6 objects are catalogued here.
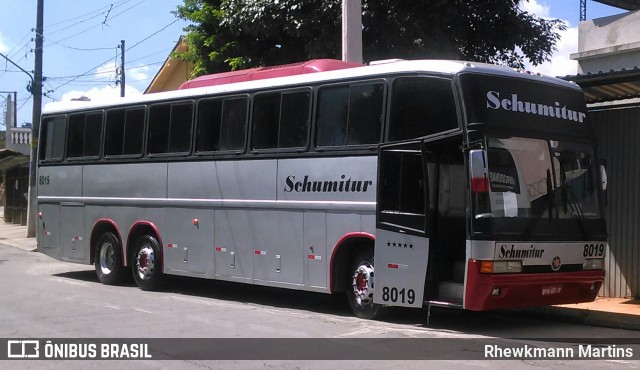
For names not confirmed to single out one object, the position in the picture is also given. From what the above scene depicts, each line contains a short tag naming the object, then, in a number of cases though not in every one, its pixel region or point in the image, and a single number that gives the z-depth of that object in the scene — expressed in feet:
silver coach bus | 31.14
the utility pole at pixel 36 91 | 90.38
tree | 52.70
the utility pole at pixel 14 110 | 176.76
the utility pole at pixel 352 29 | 48.29
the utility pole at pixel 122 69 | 139.97
